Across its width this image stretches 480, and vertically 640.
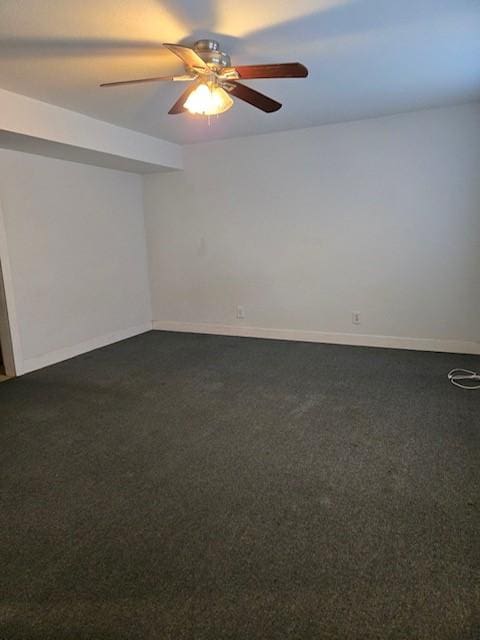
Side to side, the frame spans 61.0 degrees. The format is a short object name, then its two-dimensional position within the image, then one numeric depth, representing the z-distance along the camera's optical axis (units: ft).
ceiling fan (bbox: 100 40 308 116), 7.07
